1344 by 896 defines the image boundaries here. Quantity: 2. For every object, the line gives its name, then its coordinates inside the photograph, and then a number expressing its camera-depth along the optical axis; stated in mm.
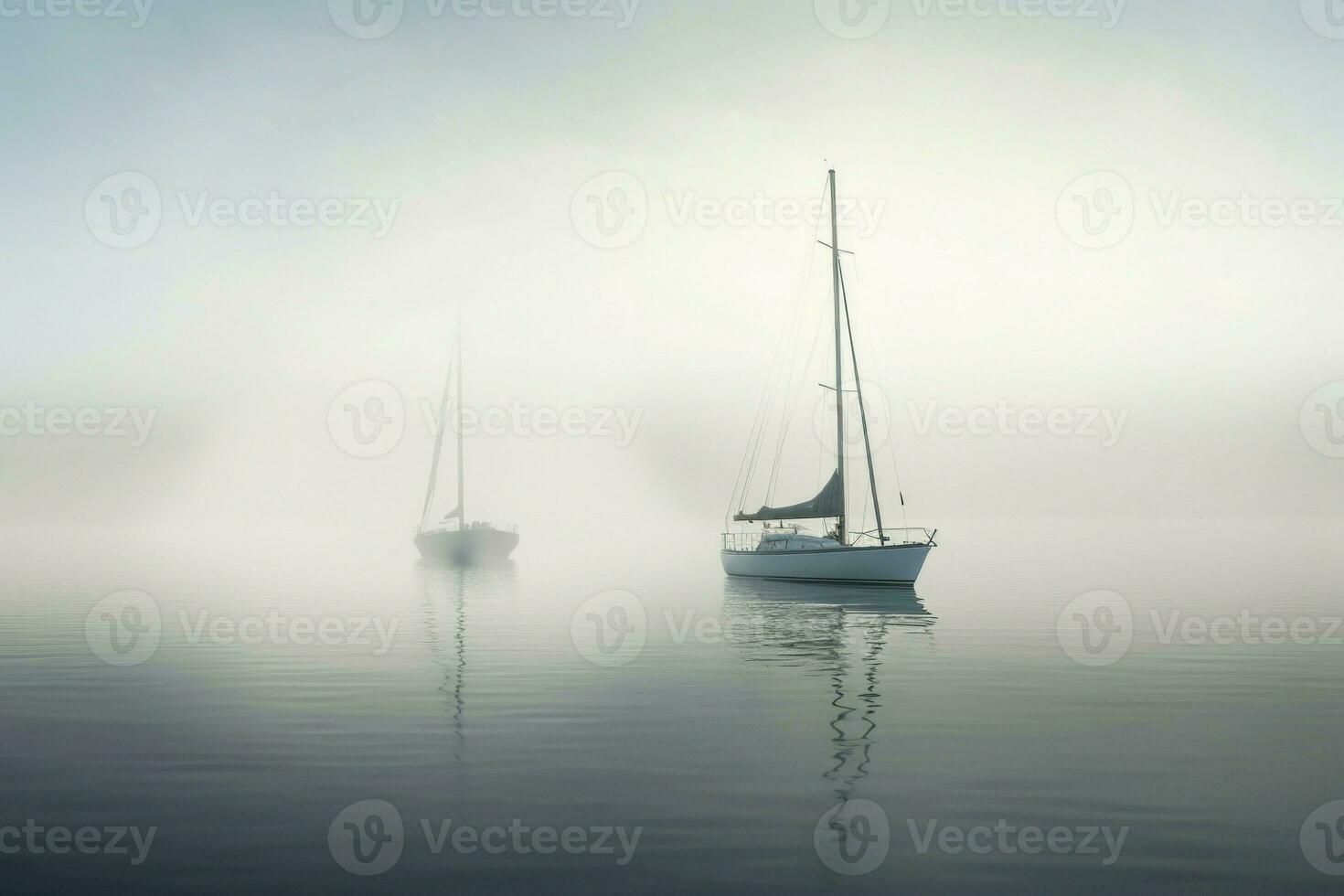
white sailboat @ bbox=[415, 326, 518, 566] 85438
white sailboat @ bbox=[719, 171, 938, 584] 50531
